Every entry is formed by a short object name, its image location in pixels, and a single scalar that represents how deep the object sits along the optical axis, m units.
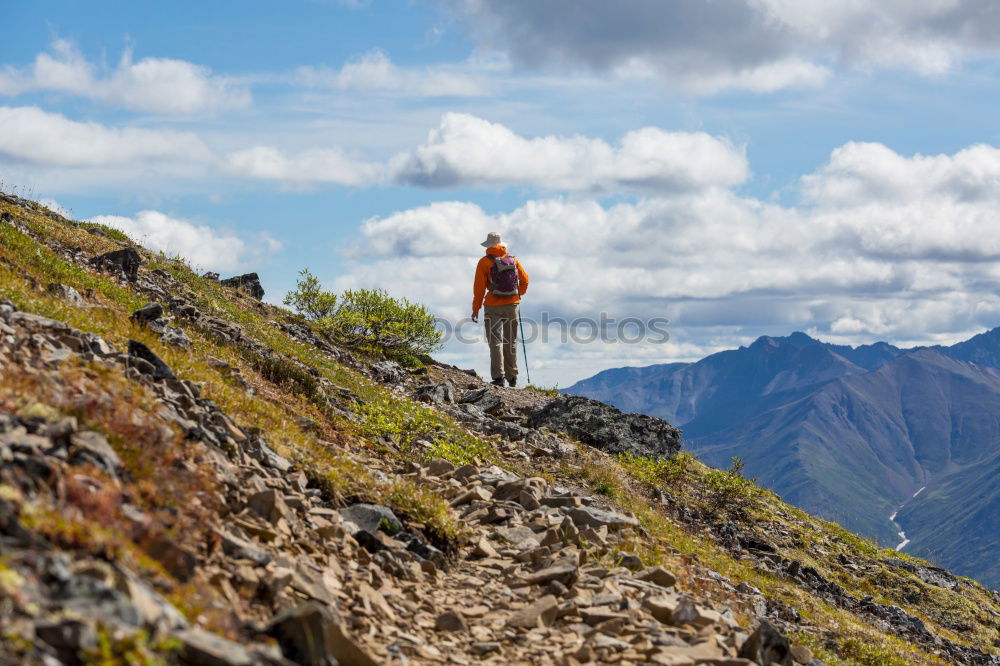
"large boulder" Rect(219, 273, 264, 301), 30.84
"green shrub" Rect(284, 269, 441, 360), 28.20
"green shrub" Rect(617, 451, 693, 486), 20.94
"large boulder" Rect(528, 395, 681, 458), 22.42
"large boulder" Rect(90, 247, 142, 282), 20.09
